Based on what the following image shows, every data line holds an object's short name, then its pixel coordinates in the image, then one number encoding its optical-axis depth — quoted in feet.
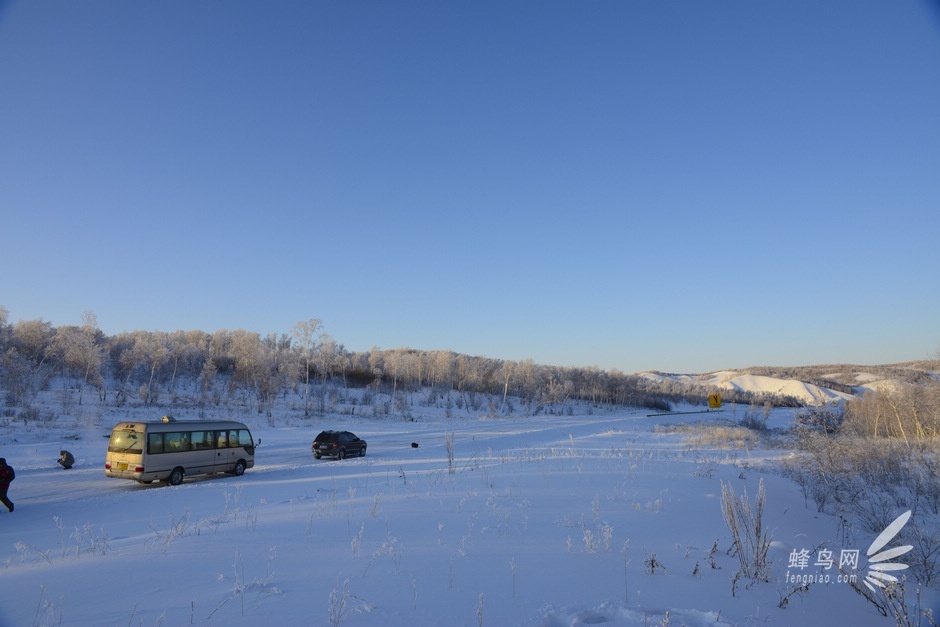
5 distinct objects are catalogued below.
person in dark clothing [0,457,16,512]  42.29
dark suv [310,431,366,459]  82.23
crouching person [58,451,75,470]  68.80
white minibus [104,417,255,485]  57.16
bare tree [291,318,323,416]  211.41
